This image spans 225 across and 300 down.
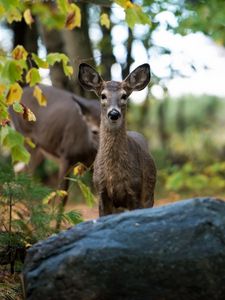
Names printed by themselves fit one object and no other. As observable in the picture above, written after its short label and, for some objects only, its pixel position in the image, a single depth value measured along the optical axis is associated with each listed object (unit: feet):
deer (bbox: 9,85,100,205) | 78.79
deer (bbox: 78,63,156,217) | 46.14
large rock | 31.30
